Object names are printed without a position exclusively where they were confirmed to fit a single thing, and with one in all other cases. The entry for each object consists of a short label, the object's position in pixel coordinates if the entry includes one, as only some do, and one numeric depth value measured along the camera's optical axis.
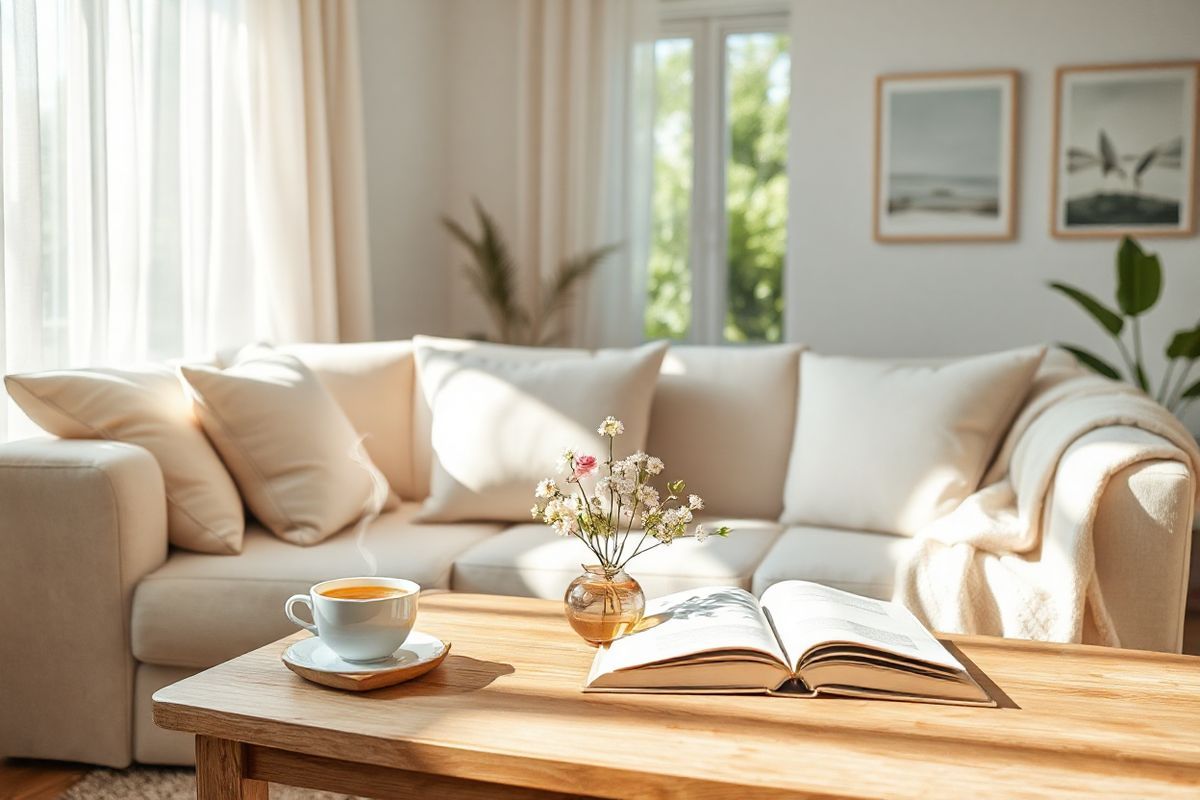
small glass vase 1.47
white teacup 1.30
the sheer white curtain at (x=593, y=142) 4.64
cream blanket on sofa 2.06
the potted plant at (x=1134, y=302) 3.62
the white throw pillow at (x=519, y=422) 2.73
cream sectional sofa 2.07
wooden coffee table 1.07
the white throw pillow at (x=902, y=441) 2.57
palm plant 4.53
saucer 1.30
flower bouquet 1.47
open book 1.29
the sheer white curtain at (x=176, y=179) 2.62
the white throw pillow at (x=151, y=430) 2.33
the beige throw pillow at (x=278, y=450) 2.51
